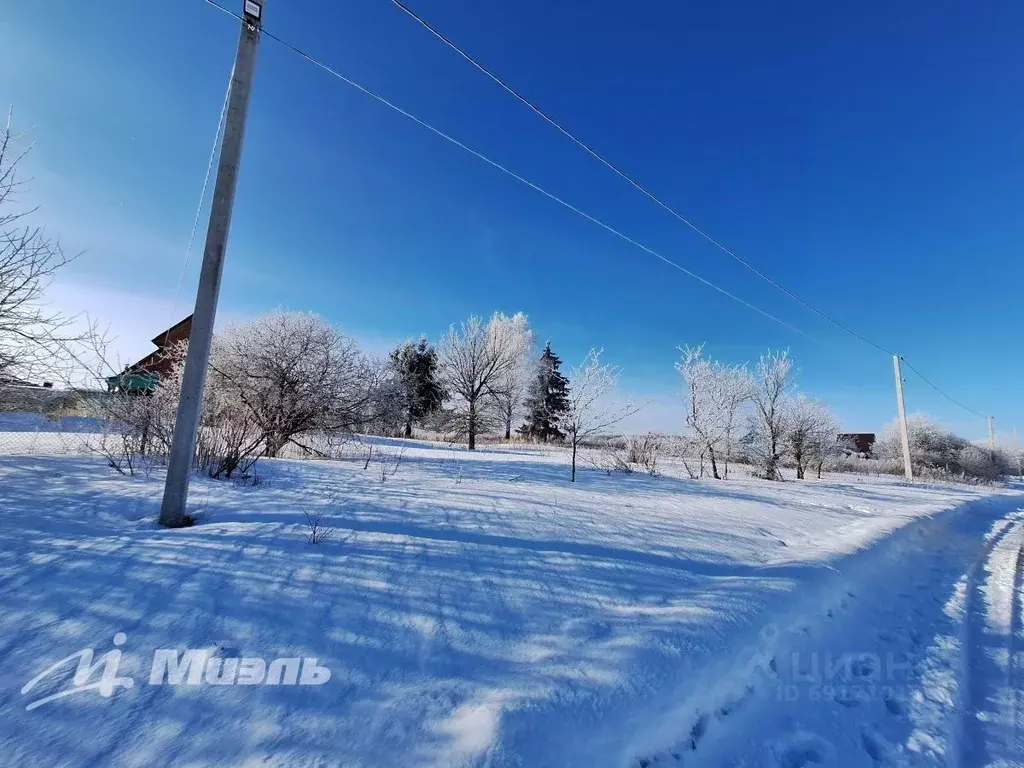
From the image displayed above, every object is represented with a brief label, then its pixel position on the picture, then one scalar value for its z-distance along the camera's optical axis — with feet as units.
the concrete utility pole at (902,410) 65.05
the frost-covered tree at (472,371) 76.64
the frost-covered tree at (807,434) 69.97
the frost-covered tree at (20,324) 17.24
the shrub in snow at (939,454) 93.09
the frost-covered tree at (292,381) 33.06
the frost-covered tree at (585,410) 37.01
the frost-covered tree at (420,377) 101.14
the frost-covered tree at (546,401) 99.50
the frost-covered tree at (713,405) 55.47
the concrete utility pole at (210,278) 11.08
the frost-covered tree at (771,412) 62.60
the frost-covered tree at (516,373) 86.43
